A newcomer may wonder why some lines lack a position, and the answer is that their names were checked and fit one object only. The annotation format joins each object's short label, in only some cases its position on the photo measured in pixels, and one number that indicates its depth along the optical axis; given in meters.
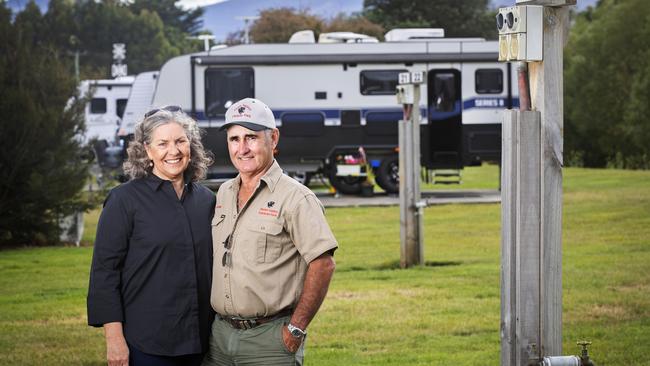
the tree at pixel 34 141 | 15.77
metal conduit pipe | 5.04
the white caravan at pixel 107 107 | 33.03
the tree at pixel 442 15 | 57.44
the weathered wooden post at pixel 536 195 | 5.27
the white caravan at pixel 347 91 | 23.39
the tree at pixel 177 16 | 103.58
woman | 5.08
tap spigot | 5.09
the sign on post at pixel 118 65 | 35.86
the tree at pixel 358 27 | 51.10
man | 4.99
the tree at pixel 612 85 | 42.78
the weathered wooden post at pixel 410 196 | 13.22
